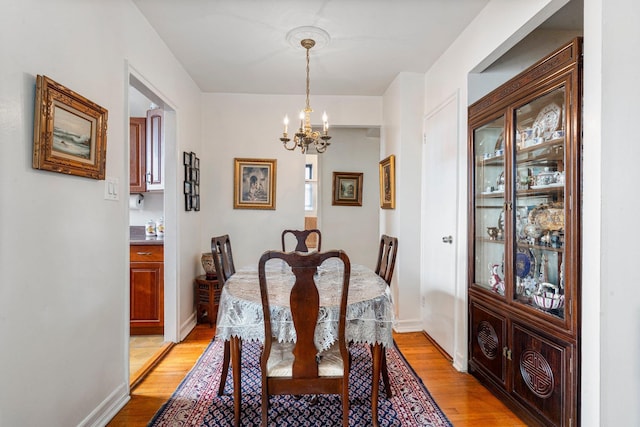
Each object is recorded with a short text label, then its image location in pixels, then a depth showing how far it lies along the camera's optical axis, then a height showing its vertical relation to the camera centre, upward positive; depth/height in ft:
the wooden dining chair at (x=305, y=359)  4.88 -2.39
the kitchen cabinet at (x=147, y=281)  9.87 -2.13
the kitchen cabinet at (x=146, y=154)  11.12 +2.02
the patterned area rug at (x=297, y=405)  5.98 -3.85
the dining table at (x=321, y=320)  5.26 -1.80
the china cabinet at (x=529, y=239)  4.94 -0.44
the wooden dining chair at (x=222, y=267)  6.74 -1.27
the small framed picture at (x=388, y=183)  11.17 +1.18
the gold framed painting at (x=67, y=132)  4.40 +1.23
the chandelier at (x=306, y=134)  7.80 +1.97
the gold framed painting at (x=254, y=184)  12.61 +1.16
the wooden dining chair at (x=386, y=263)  6.78 -1.13
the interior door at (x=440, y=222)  8.75 -0.21
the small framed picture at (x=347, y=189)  17.31 +1.37
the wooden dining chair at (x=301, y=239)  9.84 -0.78
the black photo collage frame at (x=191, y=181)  10.62 +1.11
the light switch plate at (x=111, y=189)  6.09 +0.44
